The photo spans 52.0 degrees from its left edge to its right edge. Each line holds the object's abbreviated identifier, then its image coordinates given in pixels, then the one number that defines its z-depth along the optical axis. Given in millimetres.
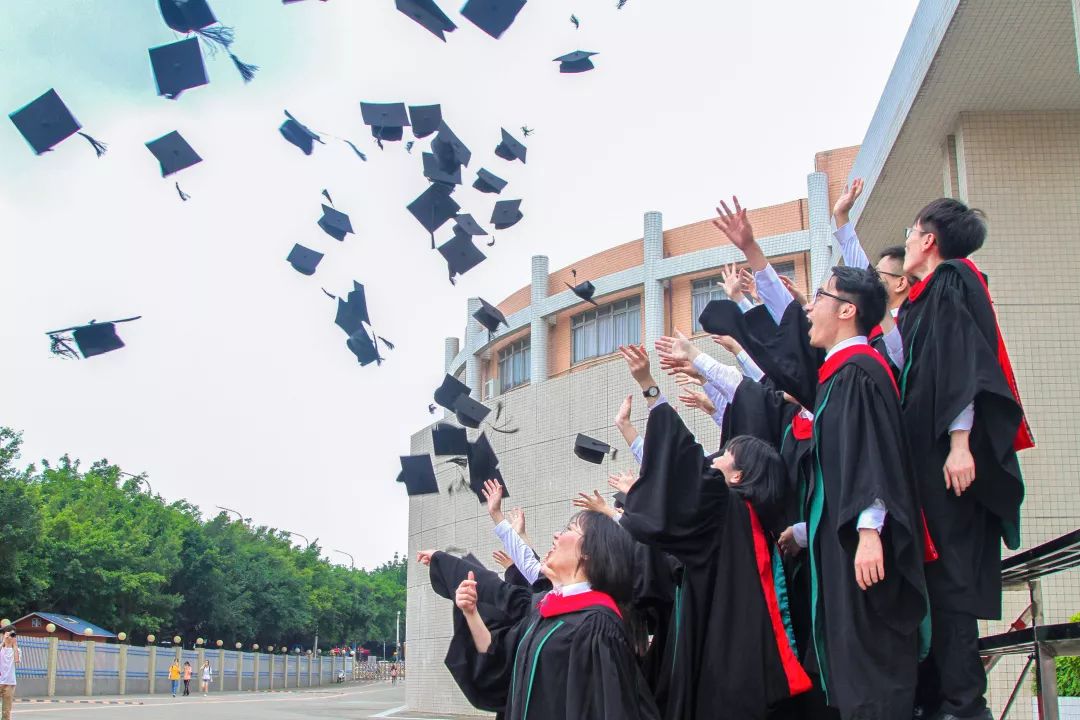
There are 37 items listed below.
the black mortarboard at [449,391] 10680
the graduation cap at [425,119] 7582
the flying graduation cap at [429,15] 6367
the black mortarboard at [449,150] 7113
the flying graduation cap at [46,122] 6776
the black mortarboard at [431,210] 7586
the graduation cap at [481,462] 10203
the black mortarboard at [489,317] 9805
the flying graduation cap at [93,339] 6998
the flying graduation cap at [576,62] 7403
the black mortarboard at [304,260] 8930
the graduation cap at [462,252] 8102
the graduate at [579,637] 3555
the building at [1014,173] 7668
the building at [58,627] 28094
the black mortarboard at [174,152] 7594
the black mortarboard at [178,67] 6965
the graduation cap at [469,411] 10578
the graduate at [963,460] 3146
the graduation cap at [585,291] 9872
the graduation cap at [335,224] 7949
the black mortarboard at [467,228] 8141
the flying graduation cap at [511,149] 8148
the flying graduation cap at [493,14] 6312
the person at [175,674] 32188
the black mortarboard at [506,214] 9023
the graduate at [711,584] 3418
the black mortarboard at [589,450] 8430
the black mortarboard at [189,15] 5949
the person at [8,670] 13883
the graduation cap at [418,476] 10727
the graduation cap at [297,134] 7160
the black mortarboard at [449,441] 11469
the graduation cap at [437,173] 7051
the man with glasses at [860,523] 3025
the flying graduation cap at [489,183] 7898
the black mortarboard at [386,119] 7594
